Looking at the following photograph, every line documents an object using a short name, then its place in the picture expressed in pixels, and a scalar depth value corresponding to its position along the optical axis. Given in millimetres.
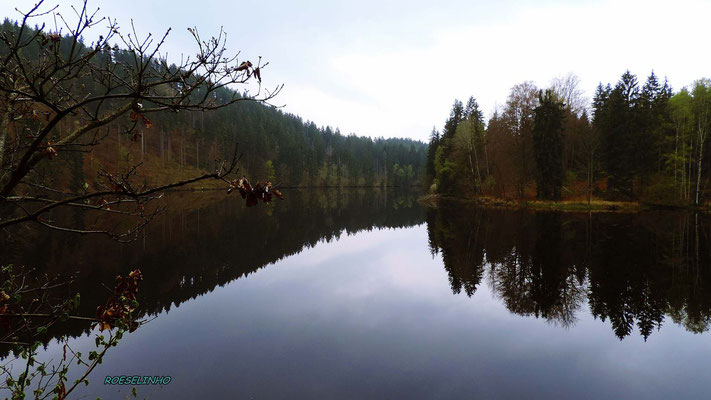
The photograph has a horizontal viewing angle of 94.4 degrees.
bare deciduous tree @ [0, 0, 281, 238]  2629
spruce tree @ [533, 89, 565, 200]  40438
